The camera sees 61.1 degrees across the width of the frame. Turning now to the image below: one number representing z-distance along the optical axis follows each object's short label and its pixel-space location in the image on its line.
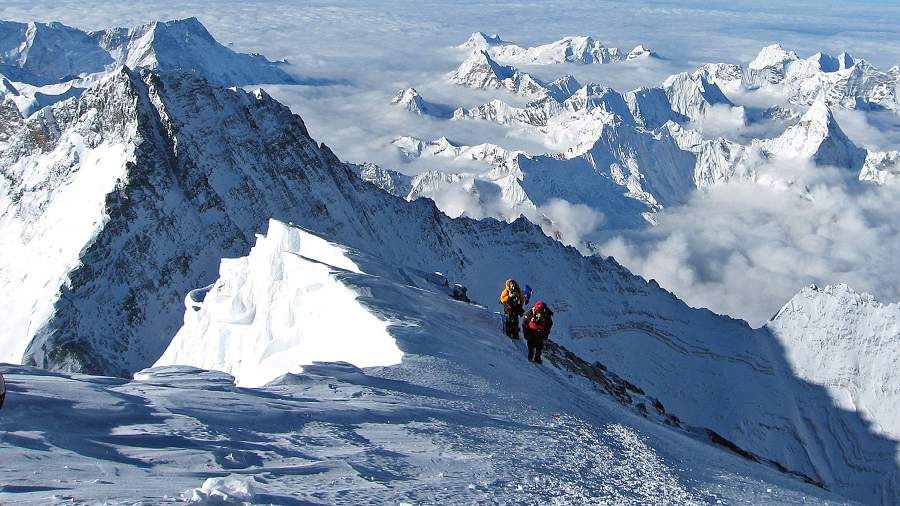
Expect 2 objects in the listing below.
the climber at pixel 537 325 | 38.06
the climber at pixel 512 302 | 40.61
